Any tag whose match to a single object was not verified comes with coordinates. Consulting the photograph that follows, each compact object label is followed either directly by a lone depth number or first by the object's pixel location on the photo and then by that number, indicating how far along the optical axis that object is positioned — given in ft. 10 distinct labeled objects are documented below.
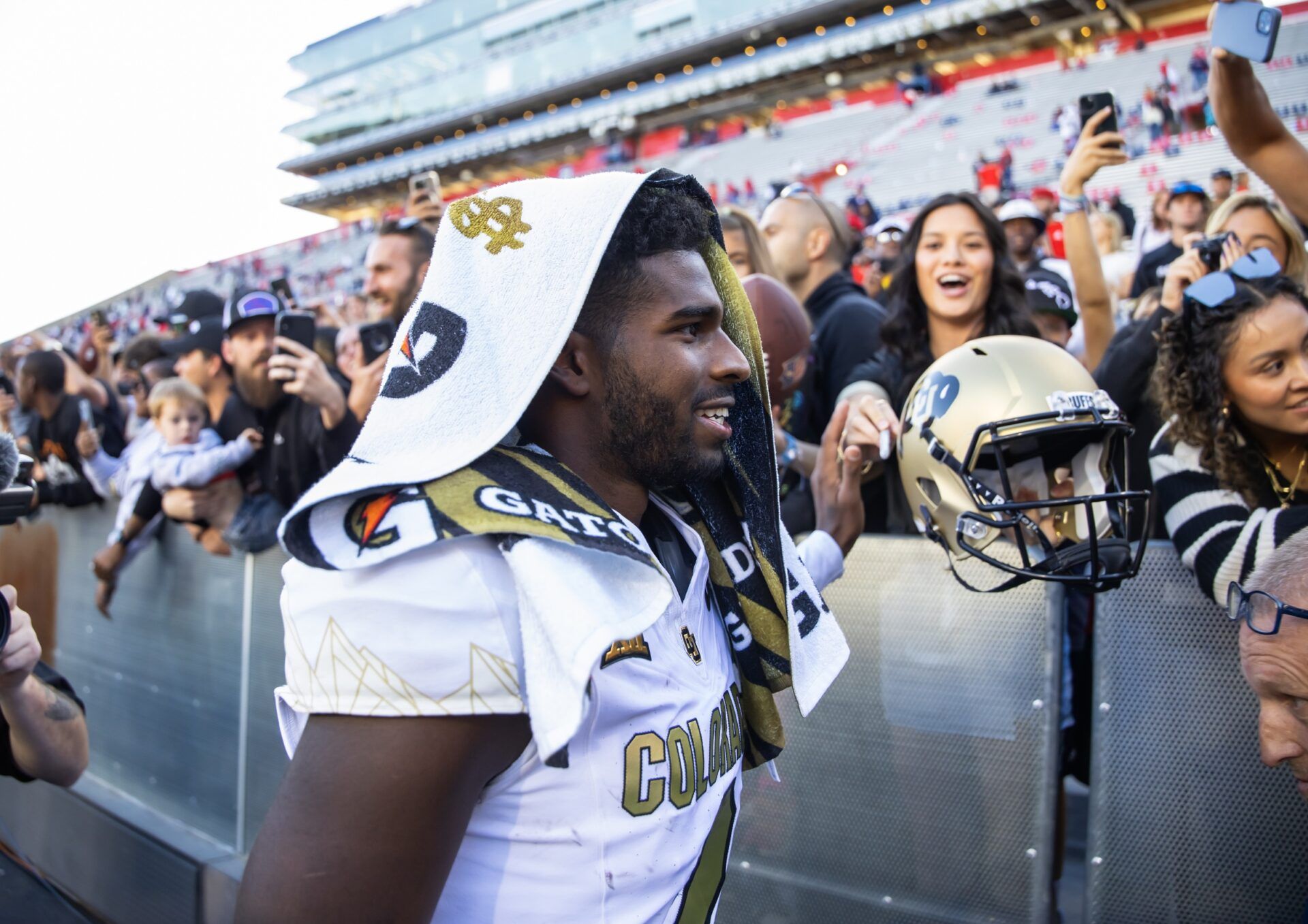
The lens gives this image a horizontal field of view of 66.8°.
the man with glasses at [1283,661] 5.29
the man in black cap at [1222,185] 25.88
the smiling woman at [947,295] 9.60
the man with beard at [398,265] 12.46
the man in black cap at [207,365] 14.67
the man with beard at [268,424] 11.20
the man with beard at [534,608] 3.39
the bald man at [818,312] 9.34
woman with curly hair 6.95
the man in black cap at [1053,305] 12.83
